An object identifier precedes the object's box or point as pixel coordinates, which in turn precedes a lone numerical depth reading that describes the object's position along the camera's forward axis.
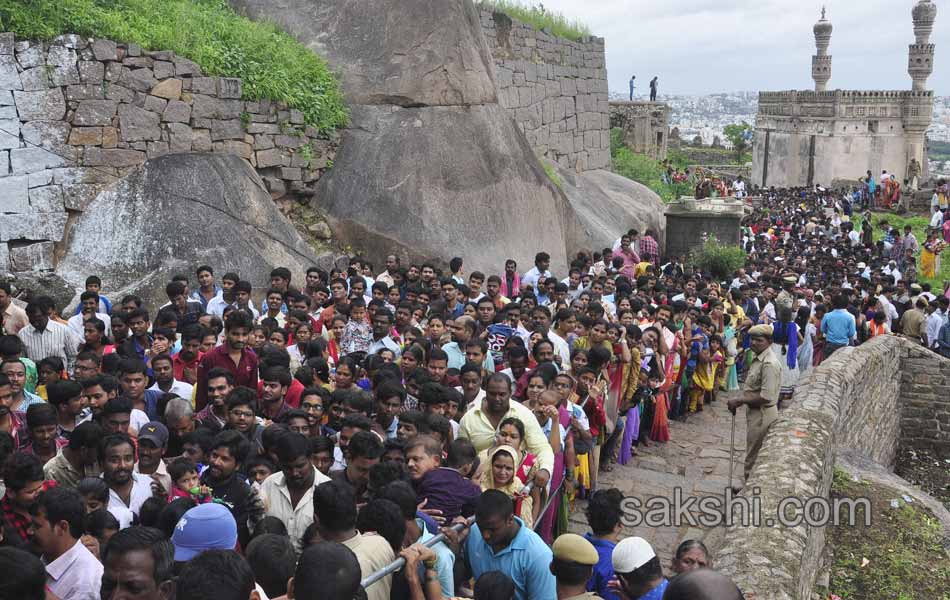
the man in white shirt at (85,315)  7.55
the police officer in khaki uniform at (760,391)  7.72
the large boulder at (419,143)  12.66
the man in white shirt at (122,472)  4.61
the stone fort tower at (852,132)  50.66
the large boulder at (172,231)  10.01
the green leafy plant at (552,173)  18.55
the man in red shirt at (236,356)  6.77
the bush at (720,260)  18.12
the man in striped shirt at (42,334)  7.26
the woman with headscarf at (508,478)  5.09
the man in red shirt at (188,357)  7.04
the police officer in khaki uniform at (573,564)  3.83
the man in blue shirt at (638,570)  3.96
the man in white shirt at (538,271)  12.12
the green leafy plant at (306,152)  12.70
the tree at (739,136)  66.62
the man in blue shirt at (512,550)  4.20
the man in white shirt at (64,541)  3.74
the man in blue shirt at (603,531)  4.35
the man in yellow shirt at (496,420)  5.75
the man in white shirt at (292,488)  4.61
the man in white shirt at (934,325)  12.99
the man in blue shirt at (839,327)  11.62
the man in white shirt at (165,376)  6.30
